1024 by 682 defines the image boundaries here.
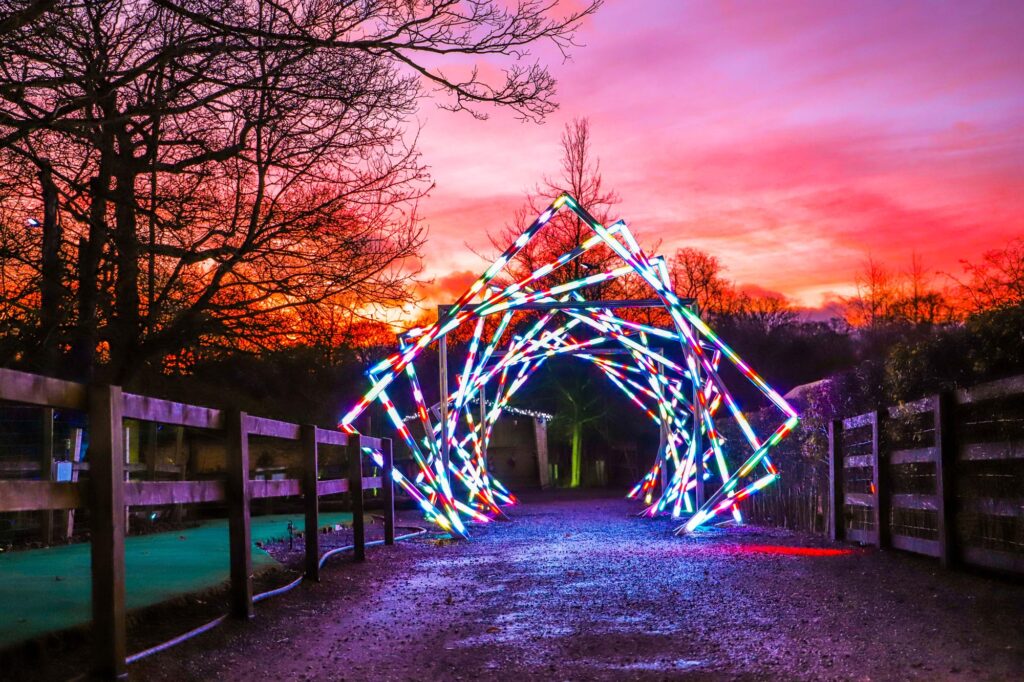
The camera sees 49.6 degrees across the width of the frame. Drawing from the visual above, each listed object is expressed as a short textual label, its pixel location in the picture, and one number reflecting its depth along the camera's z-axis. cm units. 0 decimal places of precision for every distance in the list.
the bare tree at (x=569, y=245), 3516
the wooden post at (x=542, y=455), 3797
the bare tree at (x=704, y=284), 4303
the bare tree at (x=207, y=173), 840
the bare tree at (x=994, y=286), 2120
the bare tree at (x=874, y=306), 4222
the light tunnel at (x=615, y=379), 1484
